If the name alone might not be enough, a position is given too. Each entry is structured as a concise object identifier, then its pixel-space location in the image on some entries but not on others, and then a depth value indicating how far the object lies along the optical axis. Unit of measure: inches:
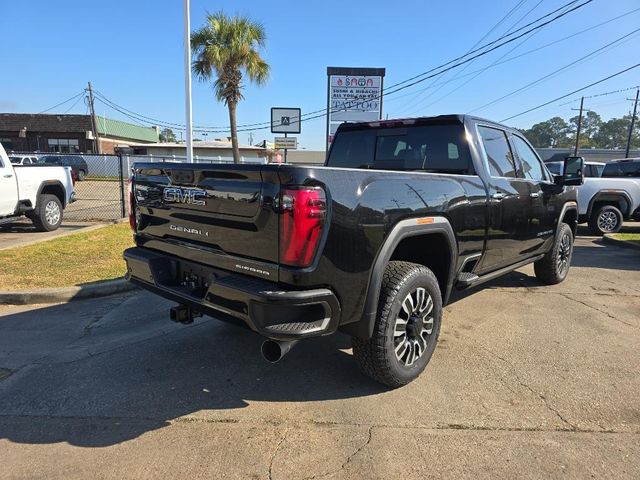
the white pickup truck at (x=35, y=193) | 350.6
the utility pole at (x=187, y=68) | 458.3
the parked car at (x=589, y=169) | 507.8
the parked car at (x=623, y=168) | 508.1
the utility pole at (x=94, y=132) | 1696.6
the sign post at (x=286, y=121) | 884.6
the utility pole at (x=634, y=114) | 1920.5
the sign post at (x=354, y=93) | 728.3
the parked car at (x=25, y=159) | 1021.8
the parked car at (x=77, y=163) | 1192.2
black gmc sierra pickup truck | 105.5
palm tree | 686.5
